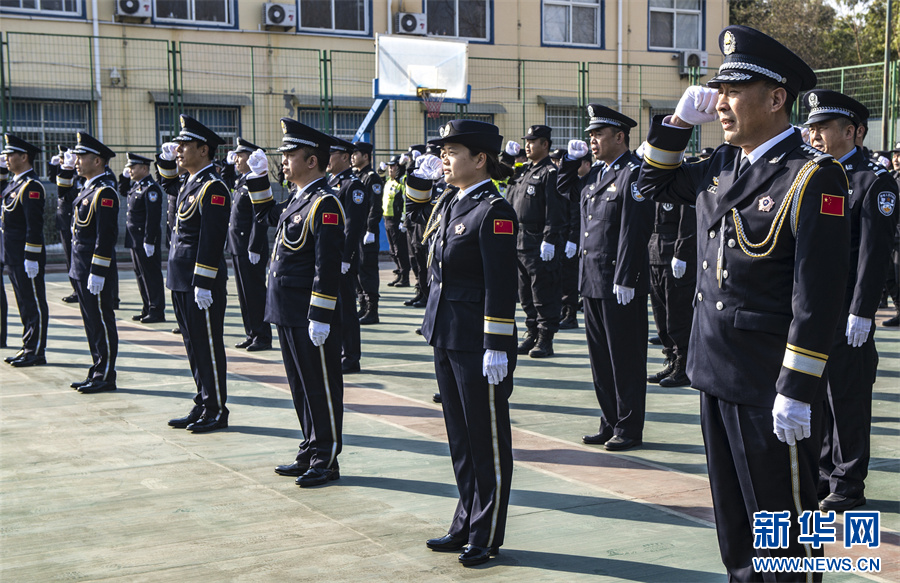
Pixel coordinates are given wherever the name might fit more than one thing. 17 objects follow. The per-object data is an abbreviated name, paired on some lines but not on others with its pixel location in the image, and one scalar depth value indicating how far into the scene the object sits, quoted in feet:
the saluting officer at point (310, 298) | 19.34
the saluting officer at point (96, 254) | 28.02
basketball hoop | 71.26
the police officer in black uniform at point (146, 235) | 42.27
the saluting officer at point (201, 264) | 23.47
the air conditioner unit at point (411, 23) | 83.97
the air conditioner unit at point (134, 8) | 74.02
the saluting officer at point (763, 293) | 10.71
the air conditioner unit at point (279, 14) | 78.54
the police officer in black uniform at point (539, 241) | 33.53
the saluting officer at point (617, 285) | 21.93
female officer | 15.05
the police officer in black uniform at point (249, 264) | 35.12
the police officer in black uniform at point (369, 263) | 40.91
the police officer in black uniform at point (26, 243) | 32.24
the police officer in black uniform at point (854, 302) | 17.46
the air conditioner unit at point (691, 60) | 93.91
